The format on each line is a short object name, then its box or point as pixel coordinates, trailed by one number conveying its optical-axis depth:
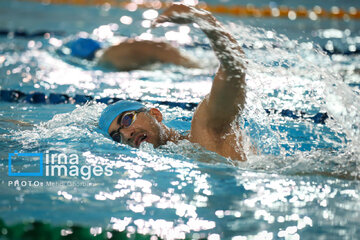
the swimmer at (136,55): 10.96
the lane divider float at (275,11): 17.47
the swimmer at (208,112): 4.16
